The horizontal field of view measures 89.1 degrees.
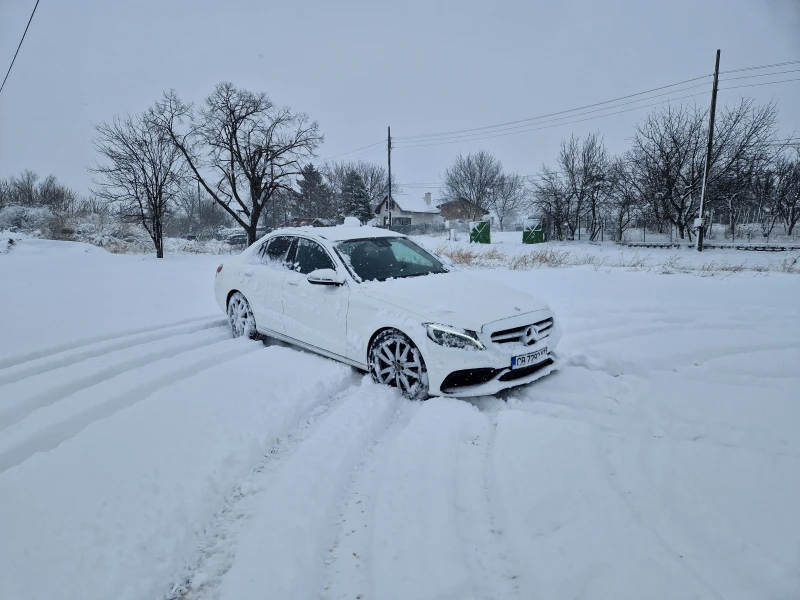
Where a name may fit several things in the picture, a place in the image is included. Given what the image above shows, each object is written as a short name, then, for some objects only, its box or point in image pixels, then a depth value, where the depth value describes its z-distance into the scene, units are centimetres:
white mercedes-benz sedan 331
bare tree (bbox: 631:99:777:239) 2655
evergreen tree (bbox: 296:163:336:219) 4794
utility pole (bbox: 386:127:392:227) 2946
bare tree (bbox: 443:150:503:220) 5862
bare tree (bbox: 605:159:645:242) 3075
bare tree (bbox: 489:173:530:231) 5847
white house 6341
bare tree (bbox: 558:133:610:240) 3378
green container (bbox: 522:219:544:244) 3084
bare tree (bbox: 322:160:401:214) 6025
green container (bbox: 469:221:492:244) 2814
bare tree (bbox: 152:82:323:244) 2517
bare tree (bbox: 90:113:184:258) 2083
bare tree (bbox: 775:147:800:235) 3167
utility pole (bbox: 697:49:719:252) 1970
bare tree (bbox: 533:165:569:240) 3475
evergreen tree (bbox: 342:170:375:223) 4691
